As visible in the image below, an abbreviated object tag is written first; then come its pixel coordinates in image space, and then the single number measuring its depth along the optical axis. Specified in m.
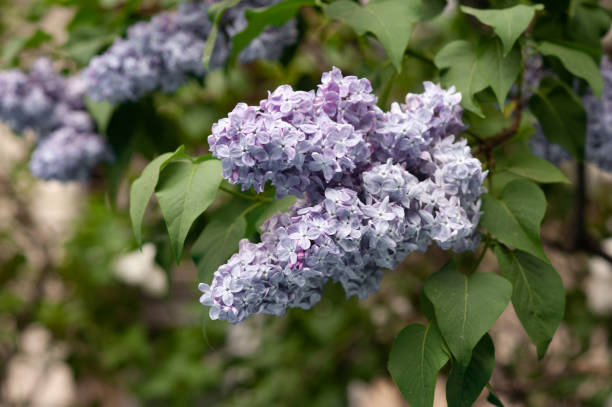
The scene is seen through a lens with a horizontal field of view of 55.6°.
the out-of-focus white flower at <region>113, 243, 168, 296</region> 2.06
